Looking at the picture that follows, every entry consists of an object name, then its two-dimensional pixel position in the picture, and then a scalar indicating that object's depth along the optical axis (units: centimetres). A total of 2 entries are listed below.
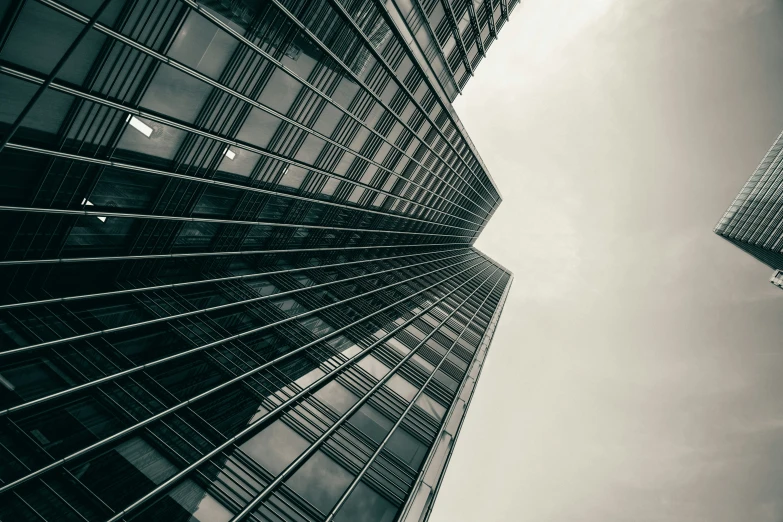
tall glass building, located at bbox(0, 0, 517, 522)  1169
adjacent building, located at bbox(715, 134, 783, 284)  11181
